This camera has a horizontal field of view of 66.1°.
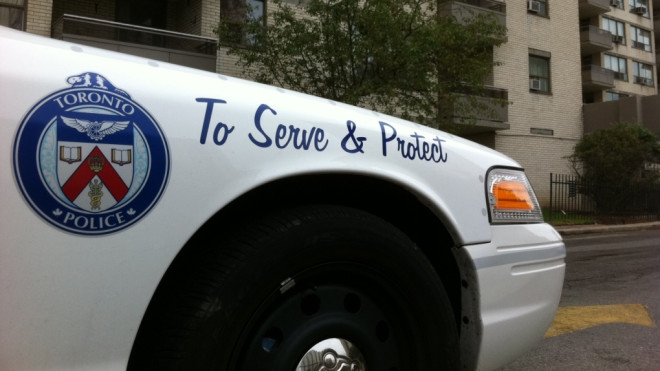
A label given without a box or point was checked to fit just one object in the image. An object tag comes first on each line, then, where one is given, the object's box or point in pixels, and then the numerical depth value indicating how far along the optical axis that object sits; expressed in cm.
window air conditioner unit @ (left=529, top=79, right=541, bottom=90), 2357
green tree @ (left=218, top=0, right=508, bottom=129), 1026
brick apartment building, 1253
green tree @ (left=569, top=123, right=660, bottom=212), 2020
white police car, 128
